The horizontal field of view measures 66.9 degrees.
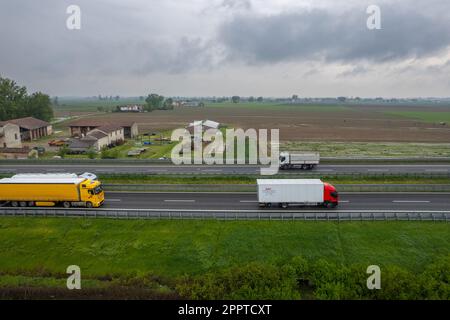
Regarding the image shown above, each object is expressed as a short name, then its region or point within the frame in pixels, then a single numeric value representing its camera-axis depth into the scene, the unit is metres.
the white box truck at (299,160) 44.74
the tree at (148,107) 190.59
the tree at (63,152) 55.84
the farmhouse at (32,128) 74.52
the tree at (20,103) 92.04
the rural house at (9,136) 64.38
